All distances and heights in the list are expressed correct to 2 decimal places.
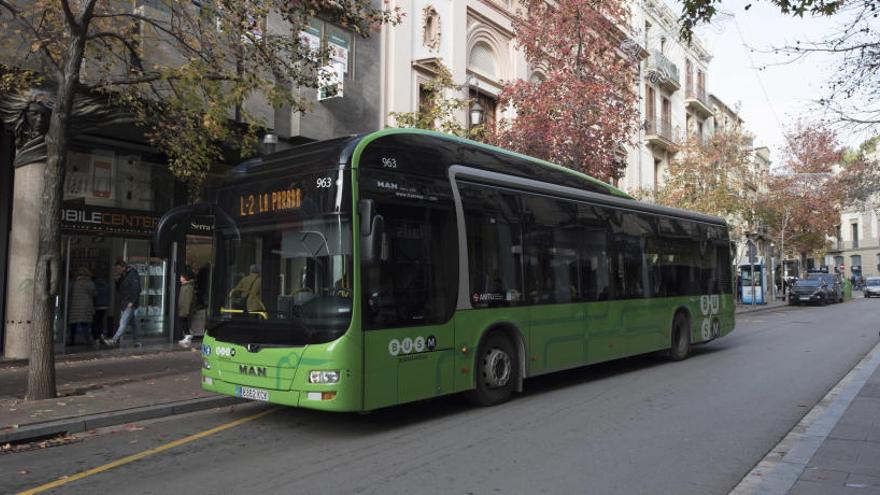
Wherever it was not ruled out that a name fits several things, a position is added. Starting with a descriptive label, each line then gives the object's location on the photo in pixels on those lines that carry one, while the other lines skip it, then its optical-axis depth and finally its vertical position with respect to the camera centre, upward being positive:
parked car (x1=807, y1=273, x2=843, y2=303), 38.19 +0.01
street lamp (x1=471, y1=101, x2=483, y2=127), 15.63 +4.16
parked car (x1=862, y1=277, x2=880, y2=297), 49.41 -0.13
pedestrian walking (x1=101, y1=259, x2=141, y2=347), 13.19 -0.23
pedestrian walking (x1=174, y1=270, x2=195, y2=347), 14.21 -0.46
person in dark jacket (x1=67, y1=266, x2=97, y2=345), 12.62 -0.41
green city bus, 6.39 +0.10
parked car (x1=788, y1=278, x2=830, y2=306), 35.88 -0.39
